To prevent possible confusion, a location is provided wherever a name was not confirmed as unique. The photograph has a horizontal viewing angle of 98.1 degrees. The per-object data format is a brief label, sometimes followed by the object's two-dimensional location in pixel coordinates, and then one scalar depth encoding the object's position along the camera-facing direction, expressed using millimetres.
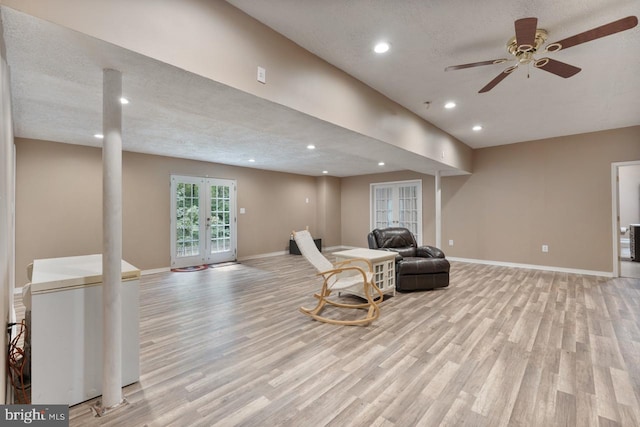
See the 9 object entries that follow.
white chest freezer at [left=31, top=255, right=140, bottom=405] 1693
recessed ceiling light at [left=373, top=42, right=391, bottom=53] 2480
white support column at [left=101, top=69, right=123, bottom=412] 1775
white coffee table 3689
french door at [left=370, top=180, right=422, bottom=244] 7691
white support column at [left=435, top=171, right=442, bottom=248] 6305
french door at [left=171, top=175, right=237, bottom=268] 6090
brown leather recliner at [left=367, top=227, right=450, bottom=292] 4137
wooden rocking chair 3092
